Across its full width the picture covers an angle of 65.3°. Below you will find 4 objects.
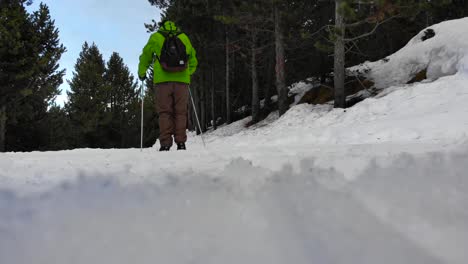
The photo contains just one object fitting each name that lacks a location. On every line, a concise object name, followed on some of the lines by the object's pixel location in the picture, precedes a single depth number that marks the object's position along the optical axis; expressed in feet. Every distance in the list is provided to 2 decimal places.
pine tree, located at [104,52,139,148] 114.09
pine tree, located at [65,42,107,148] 107.45
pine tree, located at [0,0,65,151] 50.29
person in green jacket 20.16
